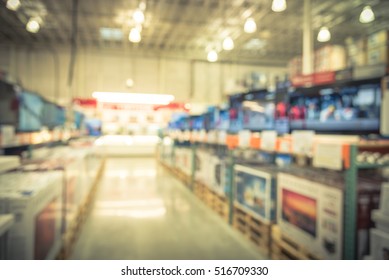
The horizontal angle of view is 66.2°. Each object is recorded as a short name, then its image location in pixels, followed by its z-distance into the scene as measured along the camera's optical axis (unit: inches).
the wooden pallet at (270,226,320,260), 93.9
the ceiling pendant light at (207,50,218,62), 290.5
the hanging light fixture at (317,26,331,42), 239.9
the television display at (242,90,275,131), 163.6
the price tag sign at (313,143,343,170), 81.6
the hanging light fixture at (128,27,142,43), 221.5
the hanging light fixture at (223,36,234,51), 252.2
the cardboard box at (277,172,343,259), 81.4
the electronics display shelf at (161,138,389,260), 78.0
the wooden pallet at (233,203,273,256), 119.3
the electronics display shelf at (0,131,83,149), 151.7
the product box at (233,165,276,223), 116.4
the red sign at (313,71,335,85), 133.2
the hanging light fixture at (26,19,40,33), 202.1
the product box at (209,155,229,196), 170.6
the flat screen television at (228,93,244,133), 188.9
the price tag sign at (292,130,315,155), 96.6
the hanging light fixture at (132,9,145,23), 202.2
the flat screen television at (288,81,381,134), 136.5
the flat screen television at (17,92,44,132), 163.0
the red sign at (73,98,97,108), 473.1
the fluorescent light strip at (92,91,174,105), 483.4
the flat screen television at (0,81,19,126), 157.9
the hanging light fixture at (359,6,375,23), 213.2
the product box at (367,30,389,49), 106.0
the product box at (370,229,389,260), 65.3
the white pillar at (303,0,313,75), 223.8
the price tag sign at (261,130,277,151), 120.6
